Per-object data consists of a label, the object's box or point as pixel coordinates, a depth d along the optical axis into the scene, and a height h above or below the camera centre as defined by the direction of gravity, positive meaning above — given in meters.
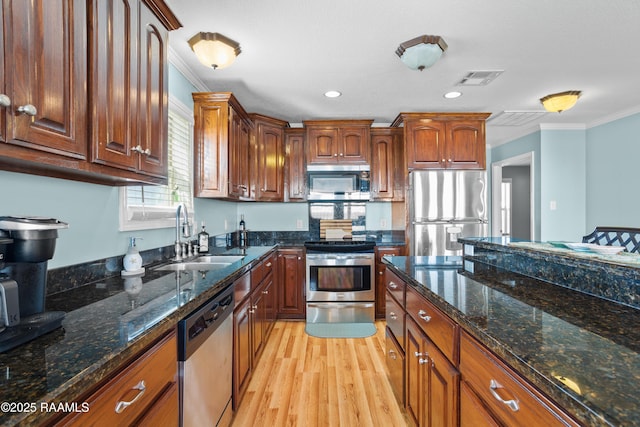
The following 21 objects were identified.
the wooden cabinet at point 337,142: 3.59 +0.85
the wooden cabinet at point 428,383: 1.11 -0.73
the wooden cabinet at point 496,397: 0.65 -0.47
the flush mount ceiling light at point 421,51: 1.99 +1.10
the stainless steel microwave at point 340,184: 3.62 +0.35
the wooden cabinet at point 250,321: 1.80 -0.79
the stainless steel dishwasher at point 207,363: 1.13 -0.66
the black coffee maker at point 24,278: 0.74 -0.17
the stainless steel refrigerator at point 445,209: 3.35 +0.04
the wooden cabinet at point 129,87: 1.08 +0.52
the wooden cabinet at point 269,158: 3.37 +0.64
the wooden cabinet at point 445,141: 3.40 +0.81
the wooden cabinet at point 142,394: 0.69 -0.49
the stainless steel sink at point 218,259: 2.29 -0.35
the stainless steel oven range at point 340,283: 3.35 -0.78
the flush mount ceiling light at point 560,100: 2.86 +1.08
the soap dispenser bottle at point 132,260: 1.59 -0.25
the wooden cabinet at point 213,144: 2.52 +0.58
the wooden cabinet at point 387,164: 3.69 +0.60
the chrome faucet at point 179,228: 2.10 -0.11
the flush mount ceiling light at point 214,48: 1.93 +1.07
